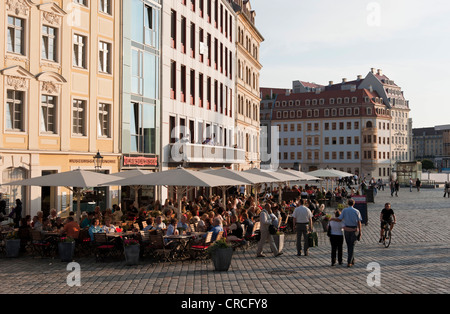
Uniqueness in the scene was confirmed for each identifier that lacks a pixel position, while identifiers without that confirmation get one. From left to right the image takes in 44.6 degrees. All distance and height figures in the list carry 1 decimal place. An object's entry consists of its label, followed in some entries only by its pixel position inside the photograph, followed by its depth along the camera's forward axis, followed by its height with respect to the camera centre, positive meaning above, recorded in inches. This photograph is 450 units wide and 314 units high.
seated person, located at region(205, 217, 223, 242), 644.1 -78.0
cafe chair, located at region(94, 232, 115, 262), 621.4 -93.9
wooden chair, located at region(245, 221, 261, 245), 737.6 -99.1
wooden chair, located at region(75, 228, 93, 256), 655.8 -98.1
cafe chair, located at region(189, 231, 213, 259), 621.0 -97.3
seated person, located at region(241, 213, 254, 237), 732.7 -84.4
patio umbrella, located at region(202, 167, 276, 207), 868.6 -22.8
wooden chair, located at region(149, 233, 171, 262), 615.2 -94.7
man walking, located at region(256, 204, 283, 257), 661.9 -86.7
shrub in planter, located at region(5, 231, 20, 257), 653.3 -100.0
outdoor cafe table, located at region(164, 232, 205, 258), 622.7 -91.4
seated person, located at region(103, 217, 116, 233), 660.1 -78.5
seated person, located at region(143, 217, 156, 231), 679.1 -80.2
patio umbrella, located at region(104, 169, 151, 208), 878.8 -17.7
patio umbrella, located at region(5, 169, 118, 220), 695.1 -22.5
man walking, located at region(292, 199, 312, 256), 654.5 -70.4
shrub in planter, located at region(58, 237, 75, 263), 621.0 -98.7
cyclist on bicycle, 751.1 -77.3
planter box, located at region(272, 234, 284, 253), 676.7 -98.0
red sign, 1165.7 +2.9
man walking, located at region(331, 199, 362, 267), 568.4 -66.1
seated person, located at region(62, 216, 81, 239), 652.1 -79.4
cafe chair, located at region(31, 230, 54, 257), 647.1 -96.3
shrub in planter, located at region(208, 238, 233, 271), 554.3 -94.1
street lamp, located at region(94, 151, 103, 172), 1028.2 +1.0
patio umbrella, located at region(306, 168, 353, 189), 1521.9 -33.2
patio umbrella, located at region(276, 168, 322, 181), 1266.0 -31.5
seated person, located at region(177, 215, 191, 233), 669.3 -77.1
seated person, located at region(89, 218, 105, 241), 650.9 -79.0
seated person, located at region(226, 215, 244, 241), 690.1 -89.2
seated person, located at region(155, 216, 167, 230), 672.8 -76.3
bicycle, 740.6 -100.0
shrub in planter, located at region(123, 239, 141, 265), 589.9 -96.3
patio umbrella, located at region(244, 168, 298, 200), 1049.3 -28.4
